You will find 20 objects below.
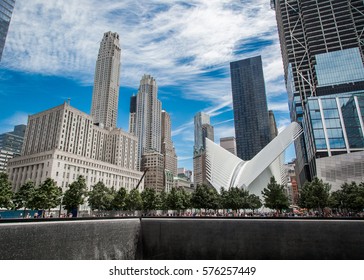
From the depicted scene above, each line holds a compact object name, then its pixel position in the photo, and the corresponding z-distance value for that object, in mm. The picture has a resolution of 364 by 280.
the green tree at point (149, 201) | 63875
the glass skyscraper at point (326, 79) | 80938
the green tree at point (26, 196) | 44219
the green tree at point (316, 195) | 45094
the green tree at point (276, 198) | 47750
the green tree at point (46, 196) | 43909
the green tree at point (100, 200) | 62156
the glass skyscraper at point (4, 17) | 91375
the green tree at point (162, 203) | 63284
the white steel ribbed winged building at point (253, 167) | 76750
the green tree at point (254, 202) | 57844
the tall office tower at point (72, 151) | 79875
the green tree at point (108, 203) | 61791
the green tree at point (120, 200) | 60500
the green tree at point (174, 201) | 59812
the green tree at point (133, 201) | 61609
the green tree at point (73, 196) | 51406
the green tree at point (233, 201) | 54562
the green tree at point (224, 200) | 55219
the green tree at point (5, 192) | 40438
